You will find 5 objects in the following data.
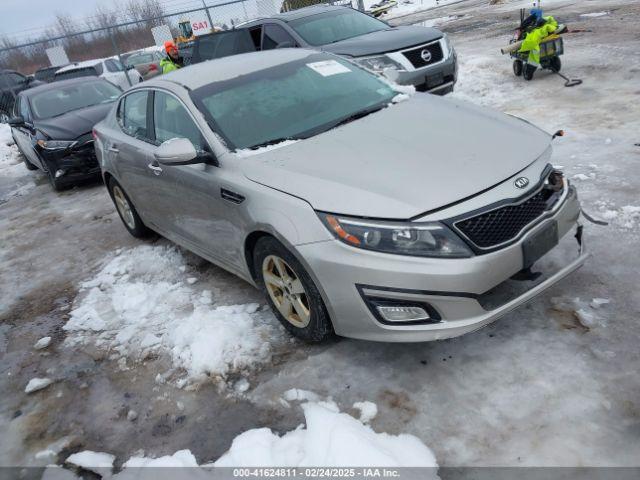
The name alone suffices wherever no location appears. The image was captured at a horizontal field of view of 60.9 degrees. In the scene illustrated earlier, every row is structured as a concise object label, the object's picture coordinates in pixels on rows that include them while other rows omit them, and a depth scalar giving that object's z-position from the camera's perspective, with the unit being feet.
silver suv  24.02
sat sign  62.08
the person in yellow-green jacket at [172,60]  34.35
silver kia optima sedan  8.67
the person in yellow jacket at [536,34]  25.77
